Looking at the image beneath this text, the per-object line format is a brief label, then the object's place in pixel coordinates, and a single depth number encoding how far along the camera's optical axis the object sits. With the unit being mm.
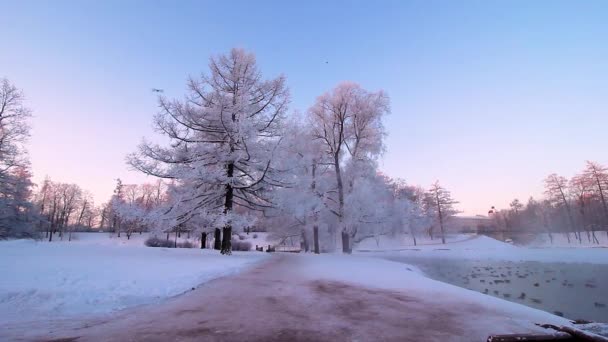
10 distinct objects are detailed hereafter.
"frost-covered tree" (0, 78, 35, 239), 21203
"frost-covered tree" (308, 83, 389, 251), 21578
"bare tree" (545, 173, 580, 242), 44391
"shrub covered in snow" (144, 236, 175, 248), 30503
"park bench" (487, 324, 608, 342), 2324
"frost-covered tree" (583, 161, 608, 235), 39750
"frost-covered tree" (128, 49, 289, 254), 12914
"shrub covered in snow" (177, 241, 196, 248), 30147
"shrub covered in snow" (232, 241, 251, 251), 31677
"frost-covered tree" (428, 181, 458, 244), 51031
